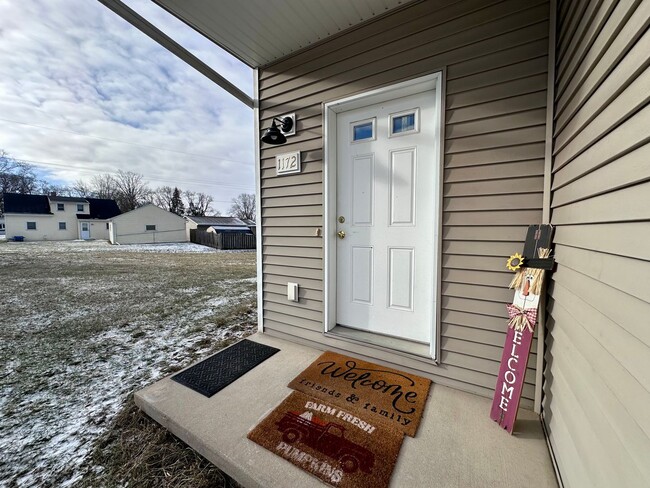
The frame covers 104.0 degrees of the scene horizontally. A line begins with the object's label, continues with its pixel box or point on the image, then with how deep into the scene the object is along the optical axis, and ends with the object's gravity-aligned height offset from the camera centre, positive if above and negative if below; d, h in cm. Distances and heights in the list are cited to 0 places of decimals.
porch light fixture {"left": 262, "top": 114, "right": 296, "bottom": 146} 222 +88
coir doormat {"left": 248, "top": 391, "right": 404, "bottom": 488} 112 -106
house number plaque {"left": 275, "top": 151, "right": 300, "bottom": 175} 228 +61
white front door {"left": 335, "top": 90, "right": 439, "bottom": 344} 189 +11
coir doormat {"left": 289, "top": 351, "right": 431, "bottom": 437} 146 -105
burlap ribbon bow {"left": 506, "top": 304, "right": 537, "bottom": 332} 133 -46
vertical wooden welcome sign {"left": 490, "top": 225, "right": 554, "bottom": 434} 134 -47
